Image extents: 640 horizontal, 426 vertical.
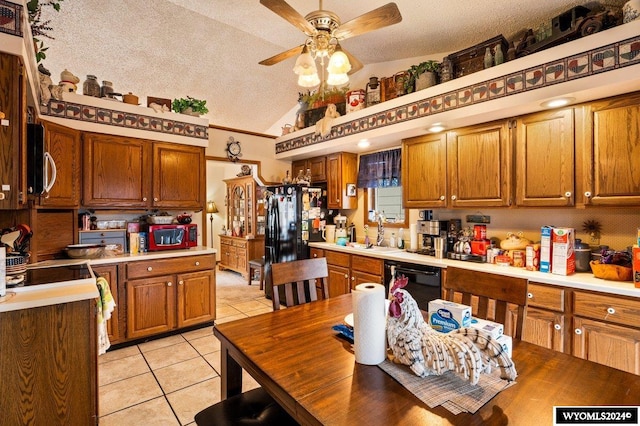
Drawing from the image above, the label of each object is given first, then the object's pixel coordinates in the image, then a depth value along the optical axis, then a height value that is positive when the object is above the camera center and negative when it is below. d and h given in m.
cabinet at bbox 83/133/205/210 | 3.18 +0.46
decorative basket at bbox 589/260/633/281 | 2.15 -0.42
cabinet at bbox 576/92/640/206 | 2.12 +0.44
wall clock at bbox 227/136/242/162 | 4.66 +0.98
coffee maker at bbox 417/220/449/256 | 3.36 -0.20
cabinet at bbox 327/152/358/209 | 4.47 +0.52
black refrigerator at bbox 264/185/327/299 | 4.47 -0.09
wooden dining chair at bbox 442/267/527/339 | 1.43 -0.39
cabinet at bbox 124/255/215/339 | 3.13 -0.86
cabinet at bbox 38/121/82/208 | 2.71 +0.48
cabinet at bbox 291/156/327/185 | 4.72 +0.75
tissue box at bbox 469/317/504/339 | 1.10 -0.42
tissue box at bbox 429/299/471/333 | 1.19 -0.41
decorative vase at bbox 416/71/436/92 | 3.10 +1.35
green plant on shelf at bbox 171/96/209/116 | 3.79 +1.33
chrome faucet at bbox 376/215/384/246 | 4.08 -0.25
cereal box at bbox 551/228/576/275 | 2.37 -0.30
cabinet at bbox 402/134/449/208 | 3.23 +0.46
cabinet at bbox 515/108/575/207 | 2.40 +0.44
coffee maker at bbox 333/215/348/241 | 4.57 -0.18
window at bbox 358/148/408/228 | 4.08 +0.38
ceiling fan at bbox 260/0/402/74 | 1.80 +1.18
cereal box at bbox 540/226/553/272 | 2.46 -0.29
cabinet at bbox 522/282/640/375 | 1.95 -0.77
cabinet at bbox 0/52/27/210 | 1.79 +0.50
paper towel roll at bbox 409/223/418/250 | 3.65 -0.26
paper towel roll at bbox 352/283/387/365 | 1.08 -0.40
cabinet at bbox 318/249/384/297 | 3.53 -0.70
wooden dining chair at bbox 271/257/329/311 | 1.83 -0.40
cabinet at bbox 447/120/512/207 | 2.76 +0.45
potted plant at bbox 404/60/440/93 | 3.11 +1.41
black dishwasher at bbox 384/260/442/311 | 2.95 -0.66
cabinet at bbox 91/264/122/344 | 2.95 -0.75
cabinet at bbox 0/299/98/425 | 1.66 -0.85
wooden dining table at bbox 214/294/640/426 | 0.84 -0.55
